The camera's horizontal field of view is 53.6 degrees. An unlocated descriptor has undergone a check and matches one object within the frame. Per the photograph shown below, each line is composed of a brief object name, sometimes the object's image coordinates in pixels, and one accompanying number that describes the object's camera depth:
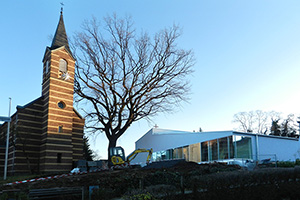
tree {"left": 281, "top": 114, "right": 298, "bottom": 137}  58.00
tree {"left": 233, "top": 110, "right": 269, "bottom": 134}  61.59
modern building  27.70
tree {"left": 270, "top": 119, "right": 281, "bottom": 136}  58.78
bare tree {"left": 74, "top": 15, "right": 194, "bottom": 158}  33.22
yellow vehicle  29.02
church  32.75
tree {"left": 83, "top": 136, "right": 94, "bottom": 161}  48.22
